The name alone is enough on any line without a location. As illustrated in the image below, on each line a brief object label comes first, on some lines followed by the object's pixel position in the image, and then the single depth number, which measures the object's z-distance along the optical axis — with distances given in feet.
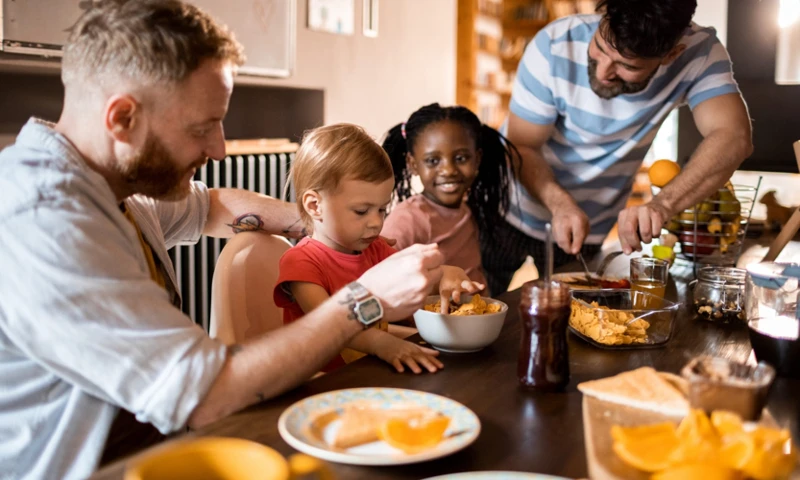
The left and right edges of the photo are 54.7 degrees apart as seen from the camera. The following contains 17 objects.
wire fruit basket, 7.08
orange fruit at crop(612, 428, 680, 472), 2.45
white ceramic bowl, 4.09
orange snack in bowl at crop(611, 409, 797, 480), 2.31
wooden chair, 4.82
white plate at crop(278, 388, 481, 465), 2.69
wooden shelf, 19.74
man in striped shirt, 6.63
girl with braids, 7.17
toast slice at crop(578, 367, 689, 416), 3.08
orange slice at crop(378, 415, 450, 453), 2.77
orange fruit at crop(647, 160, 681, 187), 7.41
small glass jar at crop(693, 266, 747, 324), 5.03
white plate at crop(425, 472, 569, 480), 2.45
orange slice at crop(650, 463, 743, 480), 2.28
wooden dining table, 2.83
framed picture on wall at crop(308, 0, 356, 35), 12.93
